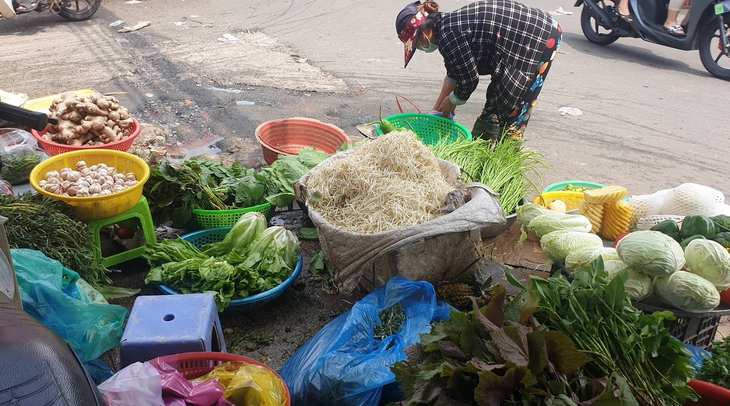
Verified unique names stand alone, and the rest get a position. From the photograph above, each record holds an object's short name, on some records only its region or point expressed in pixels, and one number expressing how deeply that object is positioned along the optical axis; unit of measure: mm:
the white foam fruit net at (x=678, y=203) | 3264
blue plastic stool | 2180
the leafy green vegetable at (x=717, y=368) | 2031
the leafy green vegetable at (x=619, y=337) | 1858
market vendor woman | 4059
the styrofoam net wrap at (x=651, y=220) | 3270
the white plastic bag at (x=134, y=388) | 1811
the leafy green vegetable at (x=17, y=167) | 3445
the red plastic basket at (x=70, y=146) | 3568
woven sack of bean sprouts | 2734
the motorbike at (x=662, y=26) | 7180
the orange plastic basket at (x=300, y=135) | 4551
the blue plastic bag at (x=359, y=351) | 2215
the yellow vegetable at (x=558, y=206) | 3693
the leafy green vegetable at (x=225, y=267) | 2828
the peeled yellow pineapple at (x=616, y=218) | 3436
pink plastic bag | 1923
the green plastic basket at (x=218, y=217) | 3477
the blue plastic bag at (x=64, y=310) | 2293
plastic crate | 2625
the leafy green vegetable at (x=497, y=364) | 1650
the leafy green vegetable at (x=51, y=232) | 2666
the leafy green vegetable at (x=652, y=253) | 2578
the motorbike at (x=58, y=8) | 7188
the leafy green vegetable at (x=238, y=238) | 3221
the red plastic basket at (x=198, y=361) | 2085
